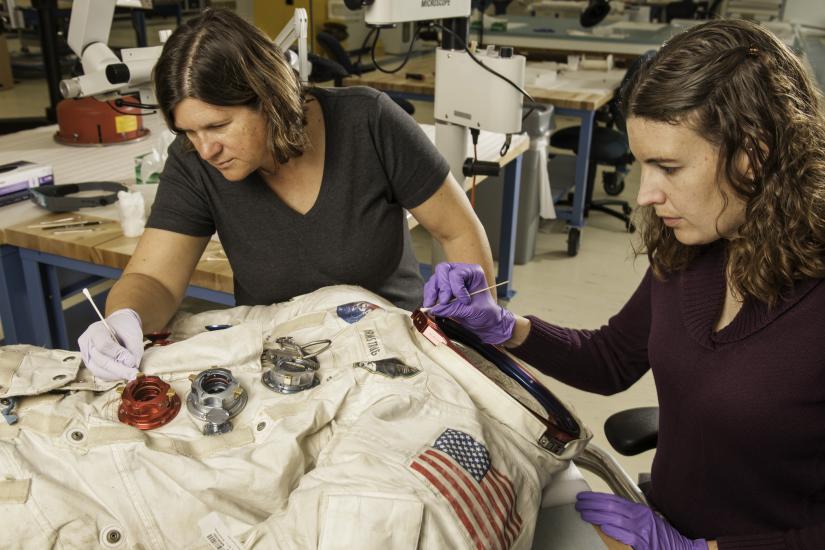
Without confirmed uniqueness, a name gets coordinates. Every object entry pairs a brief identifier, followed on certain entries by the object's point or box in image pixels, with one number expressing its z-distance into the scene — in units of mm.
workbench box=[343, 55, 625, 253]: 3572
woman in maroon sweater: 933
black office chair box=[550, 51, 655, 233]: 3857
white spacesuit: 766
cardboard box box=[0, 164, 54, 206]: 1993
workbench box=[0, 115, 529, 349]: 1753
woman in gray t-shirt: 1341
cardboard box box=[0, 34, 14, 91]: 6809
